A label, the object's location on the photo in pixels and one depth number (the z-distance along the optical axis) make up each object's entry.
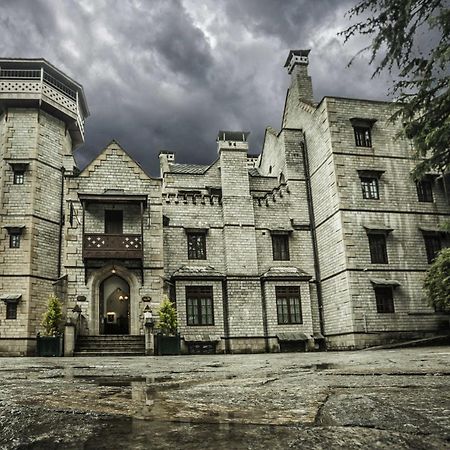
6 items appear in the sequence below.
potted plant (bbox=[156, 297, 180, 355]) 19.75
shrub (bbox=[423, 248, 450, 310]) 19.20
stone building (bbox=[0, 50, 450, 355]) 21.70
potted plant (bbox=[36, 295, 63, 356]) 19.25
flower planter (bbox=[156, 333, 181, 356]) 19.67
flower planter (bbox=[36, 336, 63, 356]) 19.19
